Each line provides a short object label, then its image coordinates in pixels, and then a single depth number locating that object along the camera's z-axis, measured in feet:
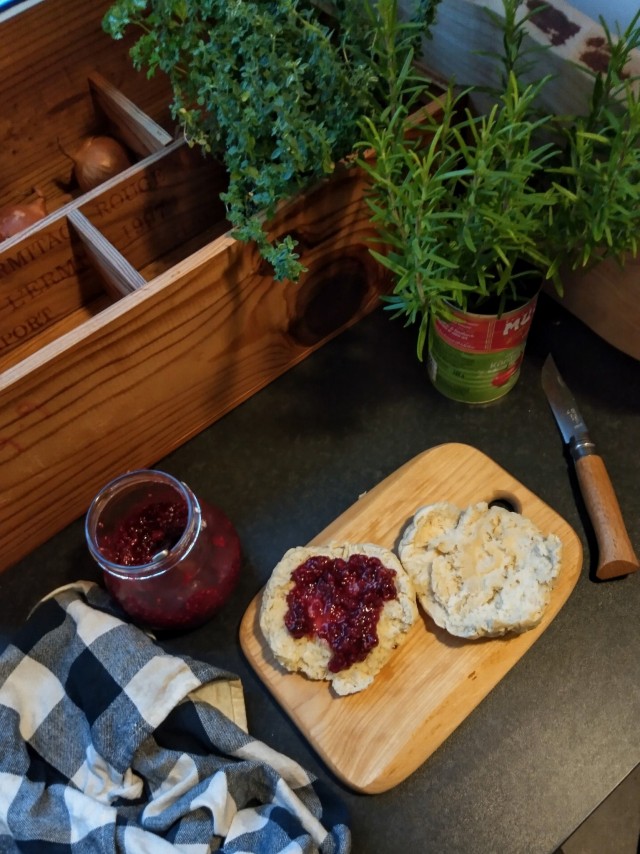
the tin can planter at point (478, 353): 2.53
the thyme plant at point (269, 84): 2.22
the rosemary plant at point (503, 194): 2.09
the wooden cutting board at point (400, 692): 2.35
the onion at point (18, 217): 3.15
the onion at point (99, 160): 3.24
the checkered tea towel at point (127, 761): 2.22
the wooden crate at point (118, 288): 2.44
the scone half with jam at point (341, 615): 2.40
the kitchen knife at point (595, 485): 2.61
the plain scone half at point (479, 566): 2.41
